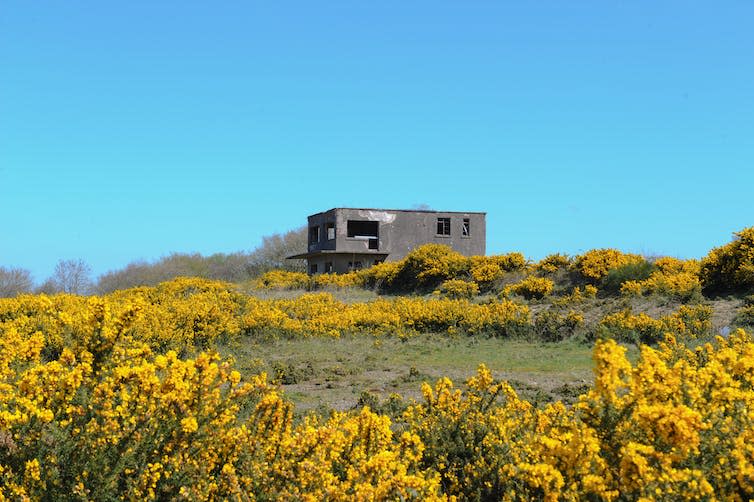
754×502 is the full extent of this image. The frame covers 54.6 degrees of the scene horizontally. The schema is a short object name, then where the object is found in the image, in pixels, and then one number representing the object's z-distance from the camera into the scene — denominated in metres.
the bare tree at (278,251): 61.56
